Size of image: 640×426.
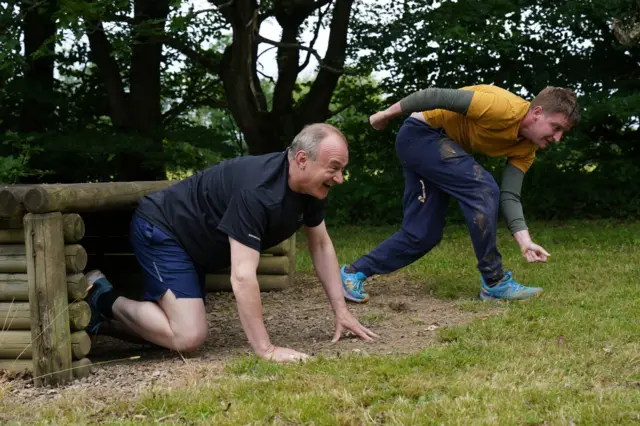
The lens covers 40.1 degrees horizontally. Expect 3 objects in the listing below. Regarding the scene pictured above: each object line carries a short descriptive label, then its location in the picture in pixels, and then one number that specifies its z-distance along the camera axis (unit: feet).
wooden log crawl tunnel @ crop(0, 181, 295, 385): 14.40
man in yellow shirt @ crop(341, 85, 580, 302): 19.13
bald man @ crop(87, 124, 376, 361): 15.02
